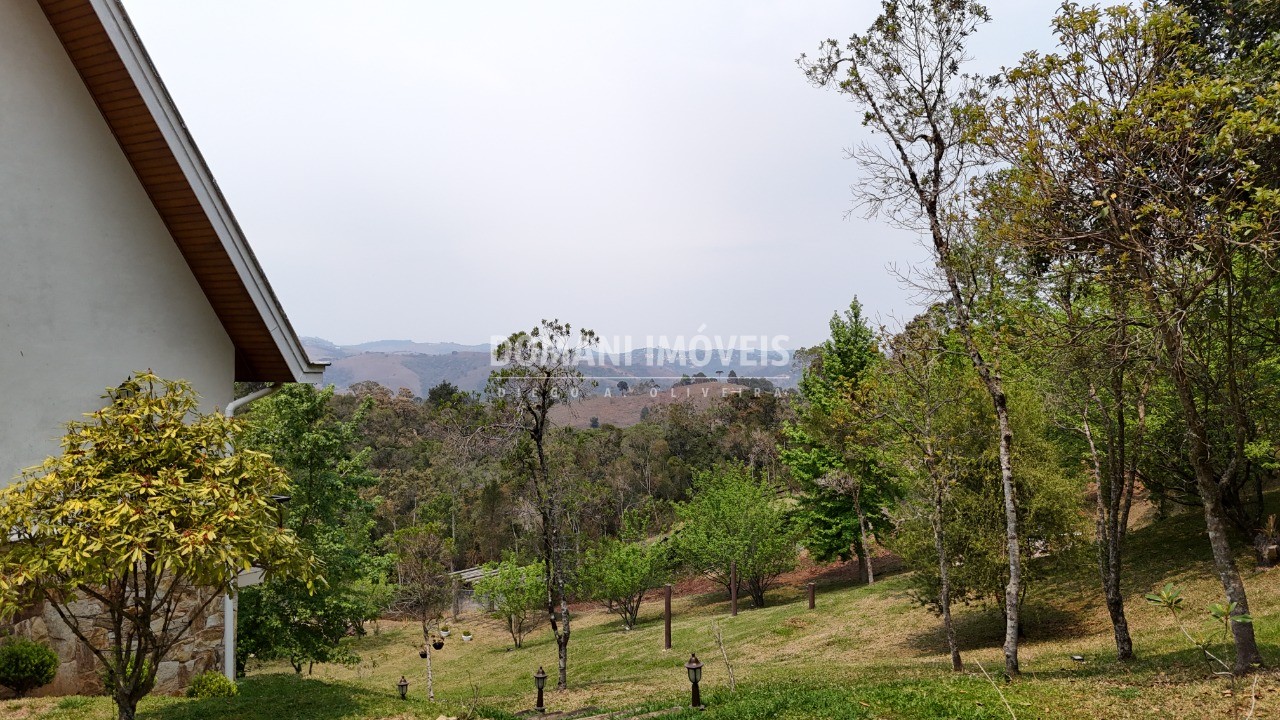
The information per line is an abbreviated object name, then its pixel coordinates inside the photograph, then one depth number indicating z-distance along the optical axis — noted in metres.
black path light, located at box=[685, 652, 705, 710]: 11.89
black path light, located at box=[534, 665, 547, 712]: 16.03
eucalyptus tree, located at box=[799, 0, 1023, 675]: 13.88
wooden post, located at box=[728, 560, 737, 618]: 39.50
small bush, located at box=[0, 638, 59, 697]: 9.55
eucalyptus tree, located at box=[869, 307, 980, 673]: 16.73
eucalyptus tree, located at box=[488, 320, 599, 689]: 19.12
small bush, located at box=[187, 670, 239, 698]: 10.90
